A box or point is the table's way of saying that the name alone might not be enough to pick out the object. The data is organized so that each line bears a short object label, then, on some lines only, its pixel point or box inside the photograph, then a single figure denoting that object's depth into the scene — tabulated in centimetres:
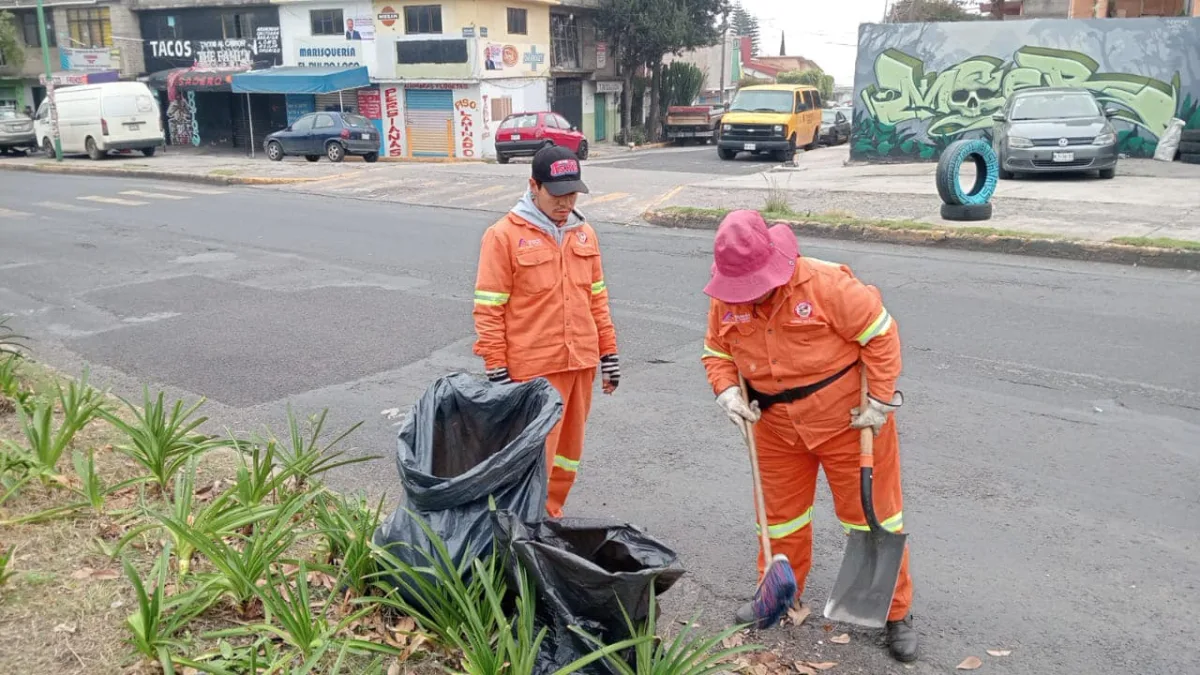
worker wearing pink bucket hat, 348
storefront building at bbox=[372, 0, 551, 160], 3269
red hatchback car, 2878
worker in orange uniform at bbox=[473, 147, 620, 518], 429
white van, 2911
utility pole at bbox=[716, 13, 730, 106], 4253
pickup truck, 3925
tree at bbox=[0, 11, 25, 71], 3875
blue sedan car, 2781
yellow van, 2767
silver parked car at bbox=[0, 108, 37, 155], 3294
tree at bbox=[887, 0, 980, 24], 4291
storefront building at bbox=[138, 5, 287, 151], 3609
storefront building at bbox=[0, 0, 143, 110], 3834
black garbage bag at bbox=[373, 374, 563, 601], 330
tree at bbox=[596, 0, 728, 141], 3941
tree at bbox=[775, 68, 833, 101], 6418
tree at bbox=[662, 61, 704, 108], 4438
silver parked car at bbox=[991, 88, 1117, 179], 1600
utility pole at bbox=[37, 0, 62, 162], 2944
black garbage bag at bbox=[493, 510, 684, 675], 303
